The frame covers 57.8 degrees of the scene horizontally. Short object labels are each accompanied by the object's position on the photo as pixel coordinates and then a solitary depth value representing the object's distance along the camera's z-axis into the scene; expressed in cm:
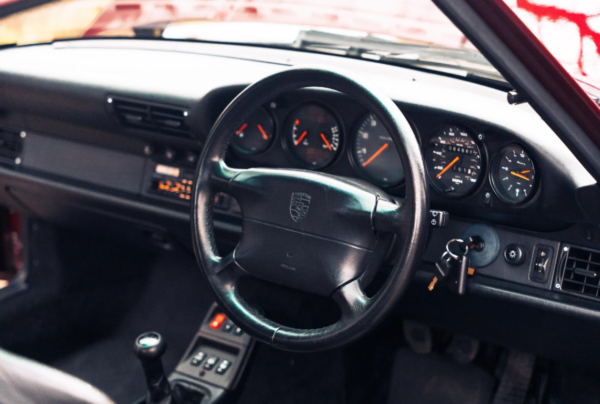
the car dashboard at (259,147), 135
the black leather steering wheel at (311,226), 110
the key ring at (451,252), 130
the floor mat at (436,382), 194
